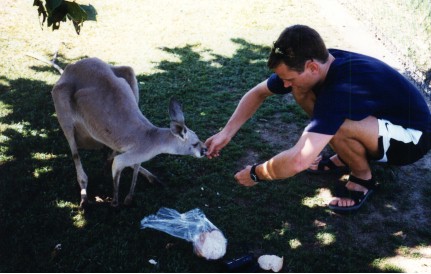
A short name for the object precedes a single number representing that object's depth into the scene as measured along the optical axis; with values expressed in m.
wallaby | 3.16
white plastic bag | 2.79
